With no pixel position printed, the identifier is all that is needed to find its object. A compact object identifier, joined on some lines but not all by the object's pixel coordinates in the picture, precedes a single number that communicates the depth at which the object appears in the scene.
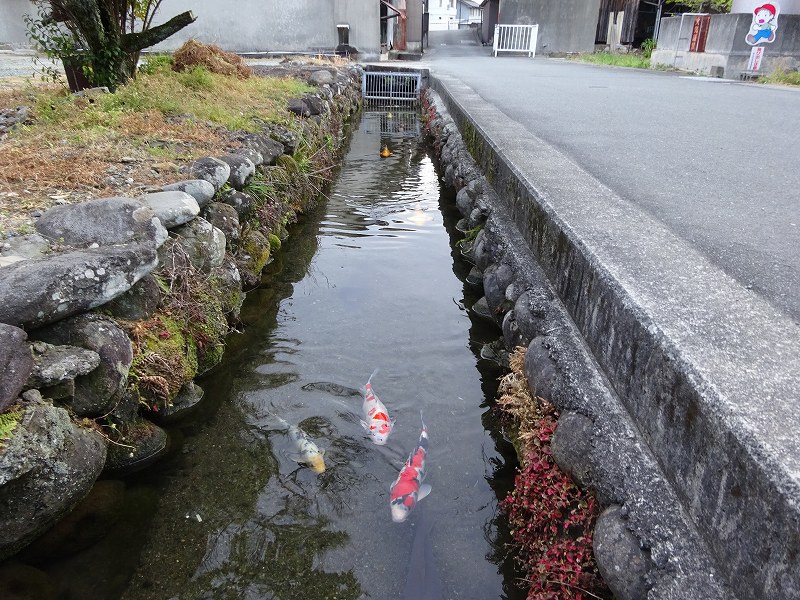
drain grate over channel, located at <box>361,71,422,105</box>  18.73
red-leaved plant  2.26
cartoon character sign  13.99
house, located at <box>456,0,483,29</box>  54.76
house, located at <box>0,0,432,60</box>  18.08
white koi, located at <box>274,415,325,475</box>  3.46
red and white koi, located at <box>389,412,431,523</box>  3.14
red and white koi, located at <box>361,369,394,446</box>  3.72
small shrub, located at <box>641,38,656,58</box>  24.12
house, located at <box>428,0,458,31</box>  72.12
